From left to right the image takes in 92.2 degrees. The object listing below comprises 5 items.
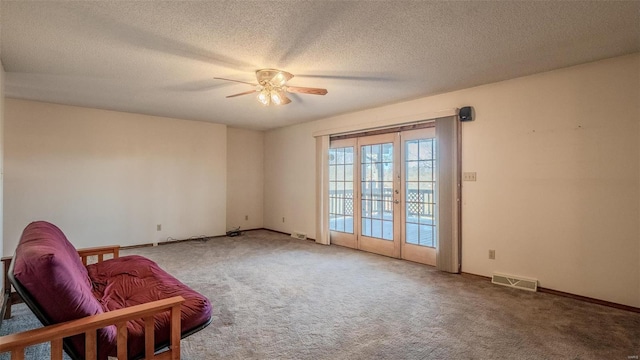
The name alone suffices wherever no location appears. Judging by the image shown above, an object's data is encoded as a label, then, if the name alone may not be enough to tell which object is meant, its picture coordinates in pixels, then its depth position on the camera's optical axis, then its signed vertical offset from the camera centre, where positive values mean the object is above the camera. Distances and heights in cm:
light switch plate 383 +6
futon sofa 142 -66
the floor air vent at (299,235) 618 -110
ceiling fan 310 +101
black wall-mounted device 379 +83
